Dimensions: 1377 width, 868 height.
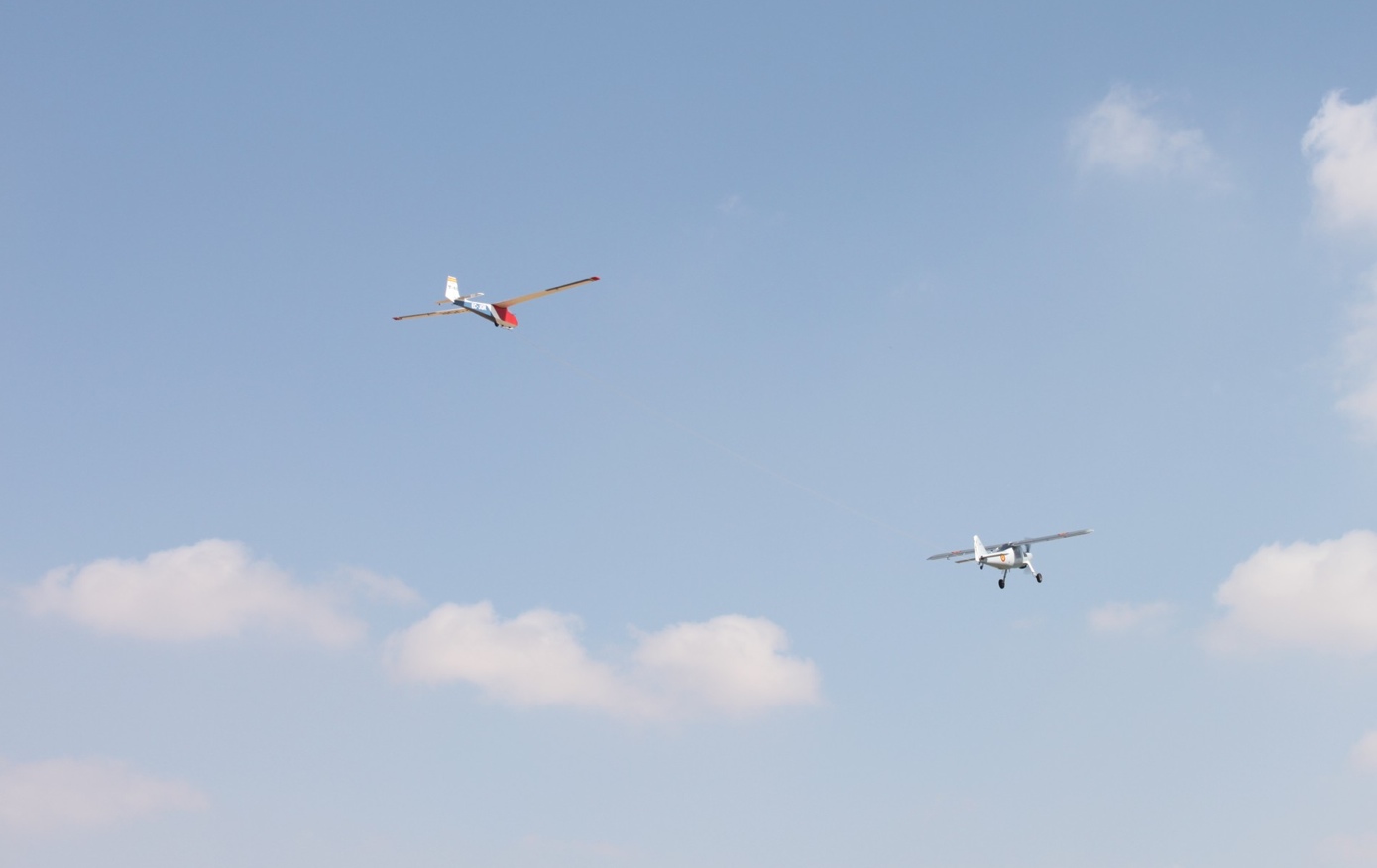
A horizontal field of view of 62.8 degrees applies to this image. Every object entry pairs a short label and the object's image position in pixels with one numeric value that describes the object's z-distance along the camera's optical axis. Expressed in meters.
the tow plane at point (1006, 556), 138.50
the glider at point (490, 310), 126.56
